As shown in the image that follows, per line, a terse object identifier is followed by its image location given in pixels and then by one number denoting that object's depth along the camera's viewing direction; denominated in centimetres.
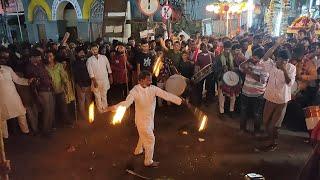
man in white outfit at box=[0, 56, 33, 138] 552
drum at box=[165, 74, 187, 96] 674
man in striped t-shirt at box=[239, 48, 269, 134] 545
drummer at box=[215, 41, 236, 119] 674
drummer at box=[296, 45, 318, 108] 596
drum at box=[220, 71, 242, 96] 633
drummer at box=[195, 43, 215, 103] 733
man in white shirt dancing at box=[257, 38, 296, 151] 493
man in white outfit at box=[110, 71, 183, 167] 447
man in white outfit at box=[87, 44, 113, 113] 643
